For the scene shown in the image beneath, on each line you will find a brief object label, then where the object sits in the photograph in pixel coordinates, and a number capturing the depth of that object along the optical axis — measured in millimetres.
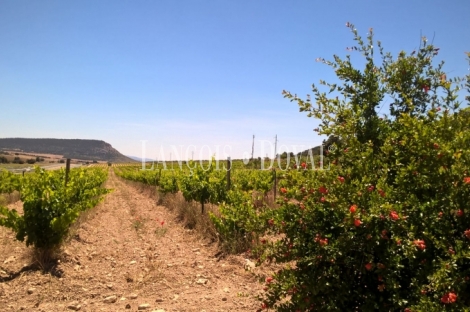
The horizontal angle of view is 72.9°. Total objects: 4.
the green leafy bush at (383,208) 1697
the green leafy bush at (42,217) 4934
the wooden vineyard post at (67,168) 8766
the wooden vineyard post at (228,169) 8905
